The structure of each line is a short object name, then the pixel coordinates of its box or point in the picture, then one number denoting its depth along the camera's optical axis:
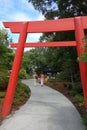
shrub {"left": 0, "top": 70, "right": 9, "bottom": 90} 6.51
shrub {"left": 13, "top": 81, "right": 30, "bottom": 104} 5.72
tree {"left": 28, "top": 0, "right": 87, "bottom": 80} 7.73
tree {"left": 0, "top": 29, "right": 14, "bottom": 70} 8.57
